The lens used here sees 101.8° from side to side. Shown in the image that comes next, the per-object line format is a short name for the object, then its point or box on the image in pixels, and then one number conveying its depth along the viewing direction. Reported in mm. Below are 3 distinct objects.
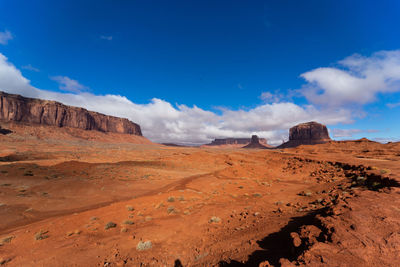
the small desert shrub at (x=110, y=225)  6637
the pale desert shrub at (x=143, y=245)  5168
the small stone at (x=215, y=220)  6919
